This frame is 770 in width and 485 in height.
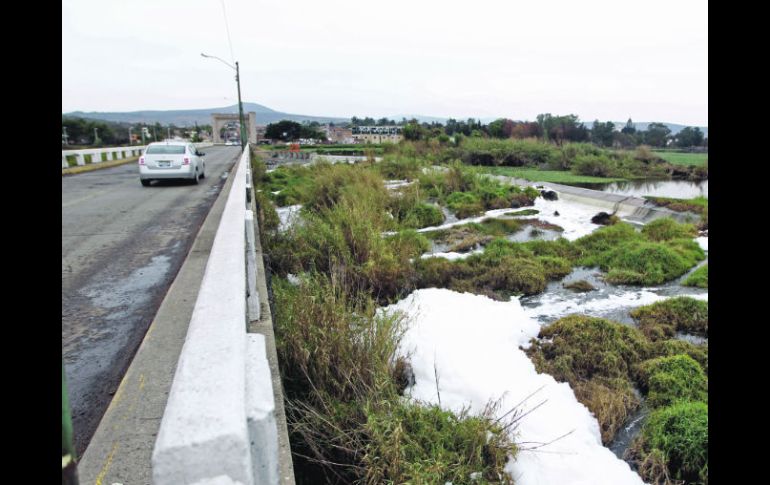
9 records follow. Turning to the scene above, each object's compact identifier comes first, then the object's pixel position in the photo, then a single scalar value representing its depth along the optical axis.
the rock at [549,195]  16.22
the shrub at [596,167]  25.27
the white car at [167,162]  14.98
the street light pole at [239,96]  35.28
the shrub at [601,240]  8.92
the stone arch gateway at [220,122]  96.93
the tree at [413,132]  39.25
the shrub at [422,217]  11.32
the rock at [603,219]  12.09
